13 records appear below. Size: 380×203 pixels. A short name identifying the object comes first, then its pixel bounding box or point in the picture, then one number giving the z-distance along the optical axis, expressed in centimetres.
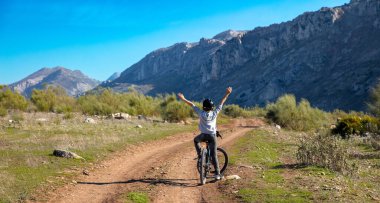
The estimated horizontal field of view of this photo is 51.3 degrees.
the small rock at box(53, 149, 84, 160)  1702
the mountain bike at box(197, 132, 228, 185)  1240
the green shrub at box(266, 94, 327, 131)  4850
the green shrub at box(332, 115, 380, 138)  3553
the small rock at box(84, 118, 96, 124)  3582
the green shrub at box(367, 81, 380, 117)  3218
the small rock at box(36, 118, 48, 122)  3500
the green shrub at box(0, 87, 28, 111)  4956
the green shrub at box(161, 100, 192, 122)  4650
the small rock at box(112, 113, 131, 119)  4364
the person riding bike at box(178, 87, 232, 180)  1225
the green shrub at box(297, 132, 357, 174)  1552
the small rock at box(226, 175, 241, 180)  1324
